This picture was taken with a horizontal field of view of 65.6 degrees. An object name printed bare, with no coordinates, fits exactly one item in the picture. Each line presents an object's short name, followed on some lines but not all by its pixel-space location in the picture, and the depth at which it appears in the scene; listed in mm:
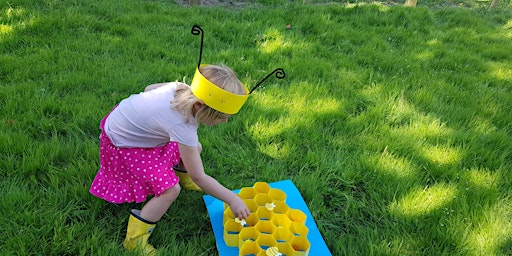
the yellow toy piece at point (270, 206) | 2088
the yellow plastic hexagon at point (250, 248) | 1871
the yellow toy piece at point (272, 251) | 1821
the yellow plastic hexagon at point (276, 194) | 2205
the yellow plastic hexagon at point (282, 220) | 2061
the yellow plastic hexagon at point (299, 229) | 2008
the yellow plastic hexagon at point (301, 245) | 1929
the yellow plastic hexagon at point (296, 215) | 2098
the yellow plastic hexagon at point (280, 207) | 2158
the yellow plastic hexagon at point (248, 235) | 1936
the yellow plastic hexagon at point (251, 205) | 2139
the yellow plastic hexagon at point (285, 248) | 1898
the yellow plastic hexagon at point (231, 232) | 1984
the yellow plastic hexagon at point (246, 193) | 2211
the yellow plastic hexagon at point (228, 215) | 2064
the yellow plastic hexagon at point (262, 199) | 2176
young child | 1733
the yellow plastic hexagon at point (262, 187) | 2243
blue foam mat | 2016
